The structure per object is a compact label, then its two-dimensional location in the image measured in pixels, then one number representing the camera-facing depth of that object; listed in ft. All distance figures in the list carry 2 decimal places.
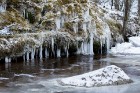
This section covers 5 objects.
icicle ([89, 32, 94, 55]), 78.67
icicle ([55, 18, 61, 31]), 73.48
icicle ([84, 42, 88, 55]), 78.41
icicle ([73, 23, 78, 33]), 77.10
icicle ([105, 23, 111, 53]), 84.66
